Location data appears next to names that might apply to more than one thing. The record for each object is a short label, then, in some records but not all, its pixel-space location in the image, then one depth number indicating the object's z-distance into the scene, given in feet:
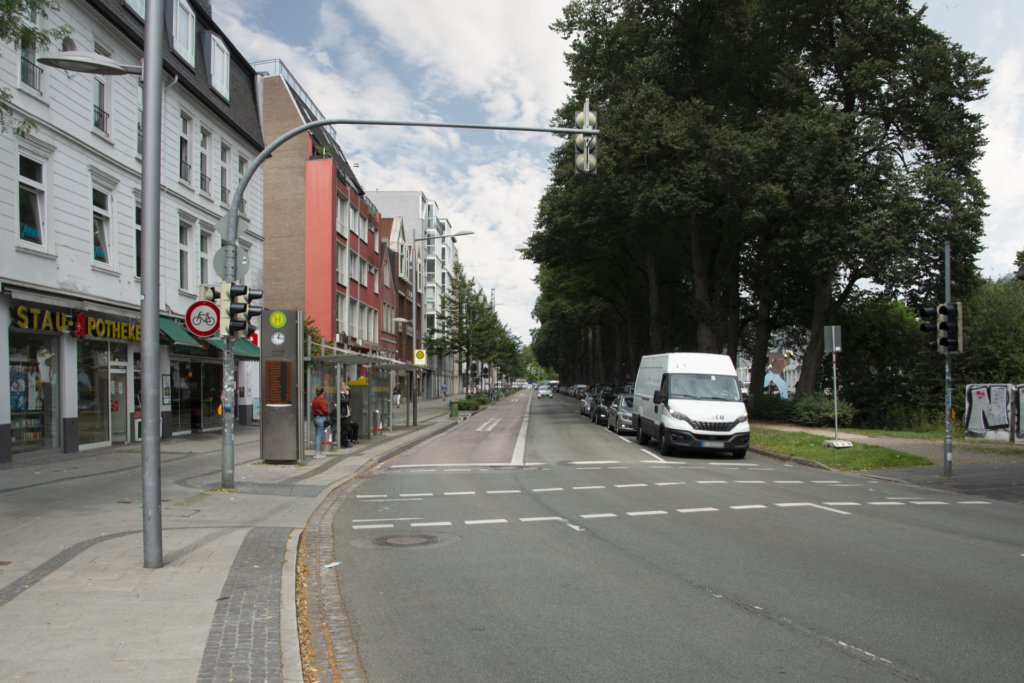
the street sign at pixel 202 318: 35.58
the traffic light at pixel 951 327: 48.21
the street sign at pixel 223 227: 39.96
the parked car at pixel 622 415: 88.79
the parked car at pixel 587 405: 128.33
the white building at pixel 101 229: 50.37
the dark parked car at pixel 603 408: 109.09
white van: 58.75
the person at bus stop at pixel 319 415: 56.54
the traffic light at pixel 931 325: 49.08
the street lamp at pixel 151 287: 20.92
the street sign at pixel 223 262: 38.14
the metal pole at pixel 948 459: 46.65
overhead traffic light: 35.14
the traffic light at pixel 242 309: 35.94
